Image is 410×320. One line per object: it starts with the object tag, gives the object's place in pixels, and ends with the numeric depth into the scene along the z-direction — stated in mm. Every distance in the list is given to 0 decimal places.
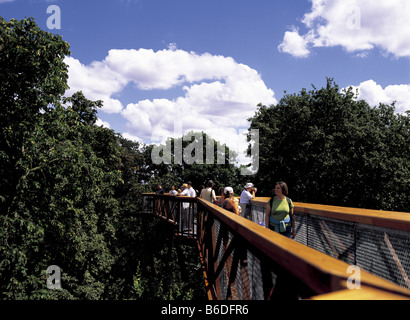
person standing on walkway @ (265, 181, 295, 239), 4645
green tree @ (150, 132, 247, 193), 42750
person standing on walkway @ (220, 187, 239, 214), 6262
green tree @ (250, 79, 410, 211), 21547
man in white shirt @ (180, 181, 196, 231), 10314
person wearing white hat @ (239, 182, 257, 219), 8320
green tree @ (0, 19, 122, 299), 9734
